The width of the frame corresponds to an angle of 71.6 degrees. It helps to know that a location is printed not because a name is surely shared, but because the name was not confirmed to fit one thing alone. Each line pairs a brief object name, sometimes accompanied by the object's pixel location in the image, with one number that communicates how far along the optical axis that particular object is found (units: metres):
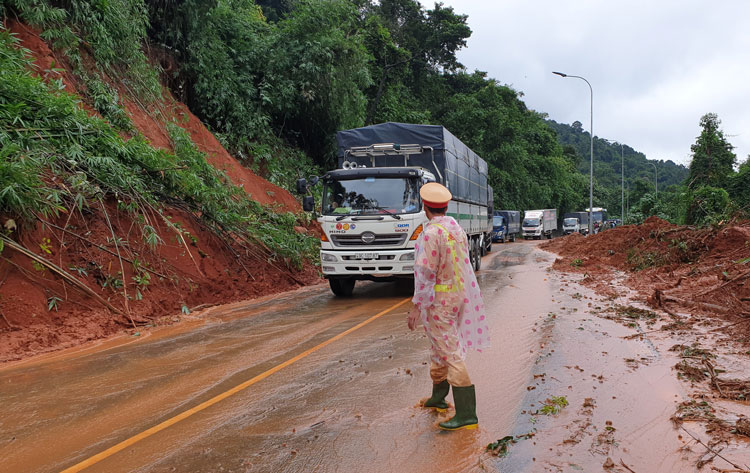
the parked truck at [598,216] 57.59
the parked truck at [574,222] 60.03
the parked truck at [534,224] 48.58
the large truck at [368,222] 10.50
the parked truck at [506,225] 40.62
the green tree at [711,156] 36.69
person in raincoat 4.07
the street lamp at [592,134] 34.09
